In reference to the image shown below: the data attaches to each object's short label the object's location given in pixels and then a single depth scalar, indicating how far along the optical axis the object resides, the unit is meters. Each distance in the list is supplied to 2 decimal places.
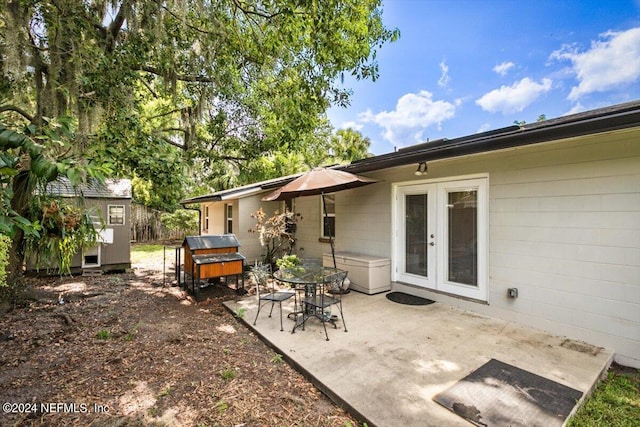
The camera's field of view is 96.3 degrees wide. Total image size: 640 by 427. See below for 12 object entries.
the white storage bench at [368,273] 5.50
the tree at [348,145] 19.38
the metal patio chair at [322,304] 3.84
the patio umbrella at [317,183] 4.77
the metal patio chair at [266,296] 4.13
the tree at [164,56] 4.15
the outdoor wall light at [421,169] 4.98
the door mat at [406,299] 4.96
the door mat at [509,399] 2.18
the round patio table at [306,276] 3.88
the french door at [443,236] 4.50
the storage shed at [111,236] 7.93
